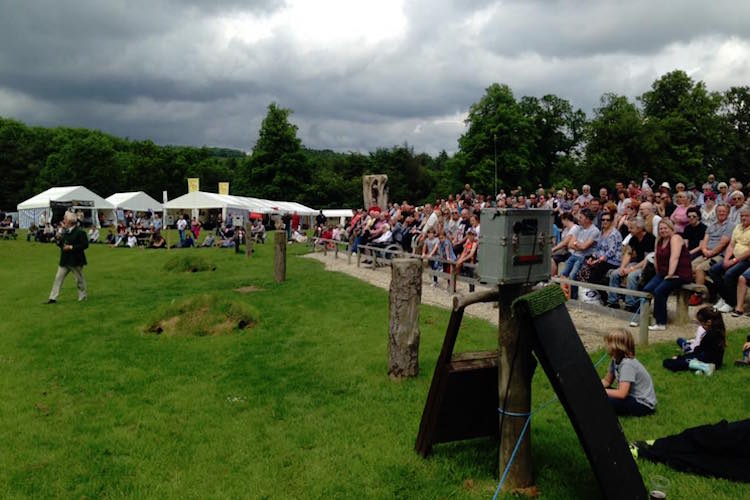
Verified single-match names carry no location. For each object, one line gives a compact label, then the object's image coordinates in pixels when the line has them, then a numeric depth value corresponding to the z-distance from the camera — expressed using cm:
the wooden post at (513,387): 392
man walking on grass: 1225
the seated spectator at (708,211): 1093
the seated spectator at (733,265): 835
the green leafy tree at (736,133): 4384
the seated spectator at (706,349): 609
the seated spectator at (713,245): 918
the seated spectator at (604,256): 990
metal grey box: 370
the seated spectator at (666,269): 796
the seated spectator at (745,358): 638
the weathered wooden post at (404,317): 656
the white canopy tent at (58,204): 4088
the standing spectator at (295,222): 4031
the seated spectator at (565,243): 1060
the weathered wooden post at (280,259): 1490
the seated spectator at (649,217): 1017
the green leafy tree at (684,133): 4125
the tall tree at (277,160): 5803
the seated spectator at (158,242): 2909
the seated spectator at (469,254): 1194
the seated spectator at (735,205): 962
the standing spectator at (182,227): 2971
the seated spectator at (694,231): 1011
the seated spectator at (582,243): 1021
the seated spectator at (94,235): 3309
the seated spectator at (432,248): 1380
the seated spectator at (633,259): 909
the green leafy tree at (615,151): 4166
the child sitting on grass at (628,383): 519
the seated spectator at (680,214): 1114
